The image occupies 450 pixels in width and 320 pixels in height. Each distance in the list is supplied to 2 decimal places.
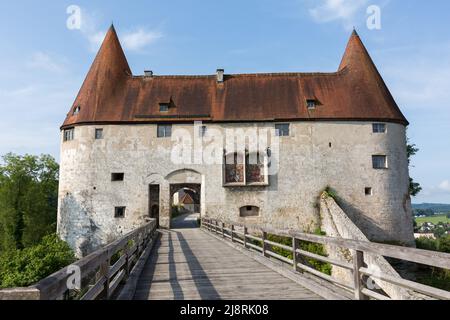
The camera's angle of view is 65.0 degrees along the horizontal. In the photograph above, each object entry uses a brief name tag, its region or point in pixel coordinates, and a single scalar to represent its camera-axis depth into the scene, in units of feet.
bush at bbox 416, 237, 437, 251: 85.40
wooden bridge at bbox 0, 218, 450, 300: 11.21
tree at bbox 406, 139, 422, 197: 96.79
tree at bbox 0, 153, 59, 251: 101.14
